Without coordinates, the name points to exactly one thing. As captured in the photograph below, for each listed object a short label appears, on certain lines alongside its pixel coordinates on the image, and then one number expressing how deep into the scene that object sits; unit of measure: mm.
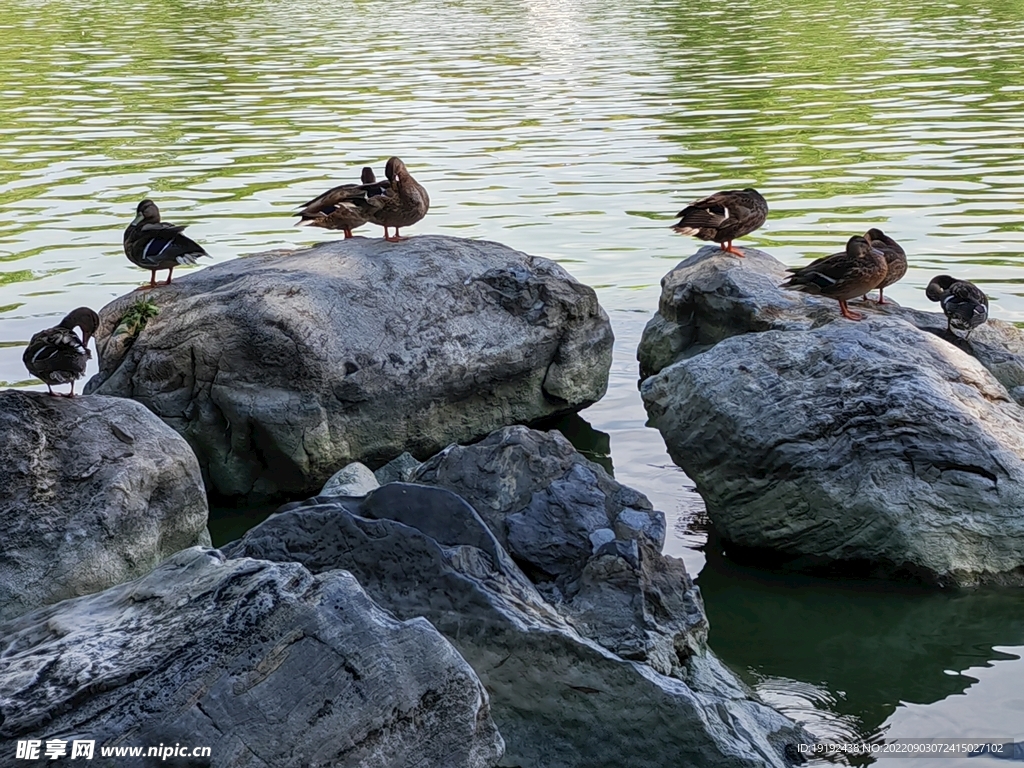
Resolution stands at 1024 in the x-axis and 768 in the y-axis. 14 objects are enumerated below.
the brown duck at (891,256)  11352
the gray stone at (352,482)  7820
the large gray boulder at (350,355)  9797
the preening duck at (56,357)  9016
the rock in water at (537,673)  5840
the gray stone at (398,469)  8820
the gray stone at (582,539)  6367
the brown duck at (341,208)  12477
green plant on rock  10438
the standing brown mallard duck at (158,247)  11422
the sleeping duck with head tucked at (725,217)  12117
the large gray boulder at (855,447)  8000
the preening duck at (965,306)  10336
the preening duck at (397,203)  12398
